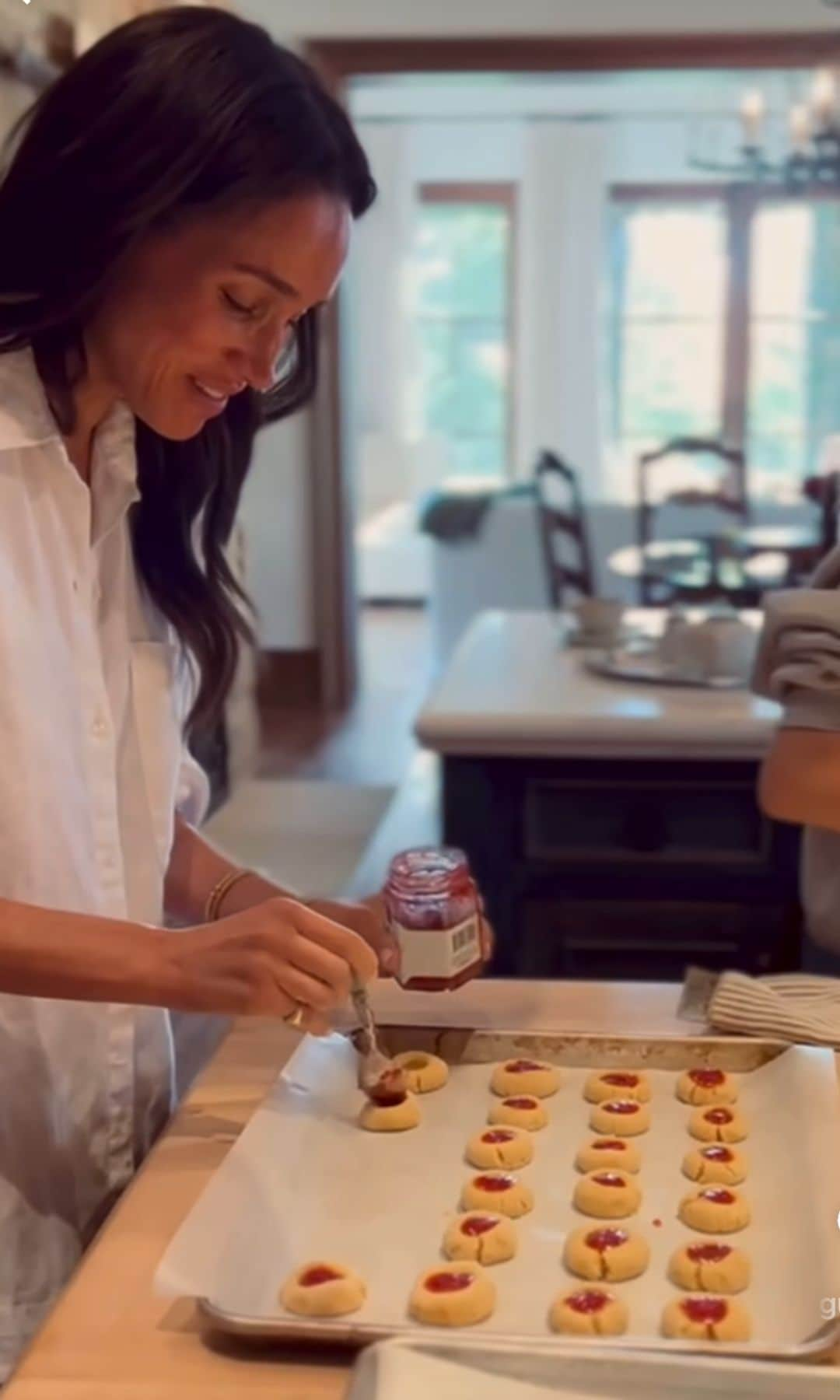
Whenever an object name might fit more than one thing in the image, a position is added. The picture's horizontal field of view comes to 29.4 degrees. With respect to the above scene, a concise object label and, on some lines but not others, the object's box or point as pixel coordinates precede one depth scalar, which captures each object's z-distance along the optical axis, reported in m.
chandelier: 4.80
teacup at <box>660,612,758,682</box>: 2.18
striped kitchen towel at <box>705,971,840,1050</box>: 1.06
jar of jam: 0.99
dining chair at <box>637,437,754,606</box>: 4.62
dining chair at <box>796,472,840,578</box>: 3.68
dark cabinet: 2.00
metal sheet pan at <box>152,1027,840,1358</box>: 0.76
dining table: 4.64
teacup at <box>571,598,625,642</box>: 2.48
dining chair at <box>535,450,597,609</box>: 4.96
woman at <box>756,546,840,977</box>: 1.25
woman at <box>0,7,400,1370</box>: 0.88
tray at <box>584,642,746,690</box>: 2.17
